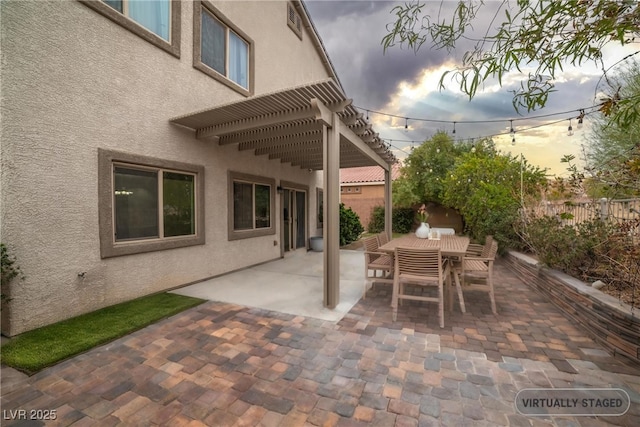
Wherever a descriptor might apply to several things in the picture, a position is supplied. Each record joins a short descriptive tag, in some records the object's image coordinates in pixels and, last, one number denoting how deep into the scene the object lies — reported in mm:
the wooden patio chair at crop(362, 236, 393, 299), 4885
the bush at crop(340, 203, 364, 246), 11751
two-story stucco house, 3523
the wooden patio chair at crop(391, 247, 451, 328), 3816
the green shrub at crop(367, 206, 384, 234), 16734
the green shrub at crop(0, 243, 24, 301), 3297
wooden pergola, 4176
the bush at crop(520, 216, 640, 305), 3240
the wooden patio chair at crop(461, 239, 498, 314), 4180
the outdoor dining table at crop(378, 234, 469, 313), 4131
